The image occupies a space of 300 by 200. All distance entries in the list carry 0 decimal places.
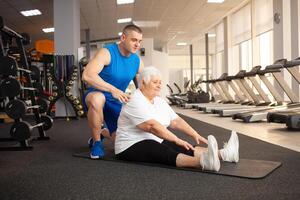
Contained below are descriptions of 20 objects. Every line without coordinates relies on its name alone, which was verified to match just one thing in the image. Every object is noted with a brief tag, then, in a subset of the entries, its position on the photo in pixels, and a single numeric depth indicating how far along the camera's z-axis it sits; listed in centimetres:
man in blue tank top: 247
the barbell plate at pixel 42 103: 400
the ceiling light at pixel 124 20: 1162
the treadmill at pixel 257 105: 637
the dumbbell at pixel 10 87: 295
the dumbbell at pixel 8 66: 298
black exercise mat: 191
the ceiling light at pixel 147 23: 1227
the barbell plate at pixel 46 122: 391
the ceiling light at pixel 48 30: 1173
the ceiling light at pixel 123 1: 931
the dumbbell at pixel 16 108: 294
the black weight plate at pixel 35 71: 406
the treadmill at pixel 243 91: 722
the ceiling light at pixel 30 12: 920
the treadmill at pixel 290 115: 394
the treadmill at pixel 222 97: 933
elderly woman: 207
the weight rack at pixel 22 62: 309
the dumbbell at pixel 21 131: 303
